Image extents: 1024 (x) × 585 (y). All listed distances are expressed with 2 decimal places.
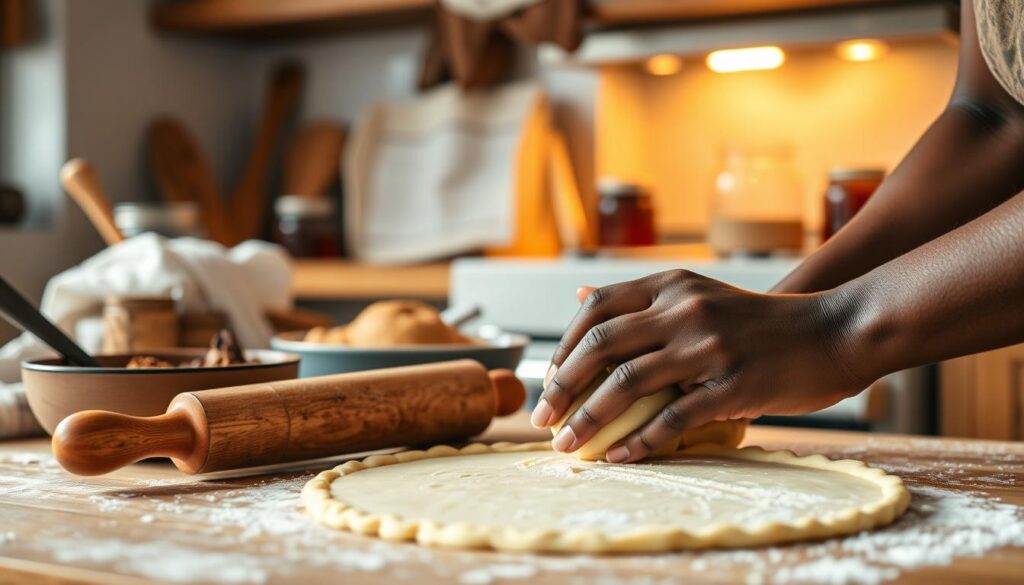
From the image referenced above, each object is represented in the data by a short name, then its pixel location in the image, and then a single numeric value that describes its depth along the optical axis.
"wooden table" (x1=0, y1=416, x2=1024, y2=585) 0.53
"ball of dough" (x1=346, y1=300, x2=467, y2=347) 1.08
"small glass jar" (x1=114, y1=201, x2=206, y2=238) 1.64
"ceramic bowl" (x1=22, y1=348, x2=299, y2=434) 0.85
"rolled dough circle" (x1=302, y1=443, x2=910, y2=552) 0.58
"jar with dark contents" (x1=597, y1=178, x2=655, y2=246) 2.26
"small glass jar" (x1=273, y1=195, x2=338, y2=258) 2.64
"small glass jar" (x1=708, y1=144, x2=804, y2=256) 2.18
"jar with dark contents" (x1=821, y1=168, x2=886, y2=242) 1.95
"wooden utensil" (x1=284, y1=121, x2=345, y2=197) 2.87
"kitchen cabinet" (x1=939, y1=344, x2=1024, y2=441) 1.83
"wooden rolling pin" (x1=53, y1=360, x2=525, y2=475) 0.73
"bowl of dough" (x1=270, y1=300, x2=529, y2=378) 1.03
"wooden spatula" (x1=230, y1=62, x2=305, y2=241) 2.96
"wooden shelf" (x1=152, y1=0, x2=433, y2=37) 2.60
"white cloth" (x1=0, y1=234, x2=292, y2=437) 1.23
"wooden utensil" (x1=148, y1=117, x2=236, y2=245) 2.82
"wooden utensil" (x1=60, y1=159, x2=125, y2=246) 1.33
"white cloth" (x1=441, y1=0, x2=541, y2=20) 2.33
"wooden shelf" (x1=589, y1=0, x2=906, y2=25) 2.09
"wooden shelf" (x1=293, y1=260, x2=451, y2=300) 2.52
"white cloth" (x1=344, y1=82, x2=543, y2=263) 2.53
